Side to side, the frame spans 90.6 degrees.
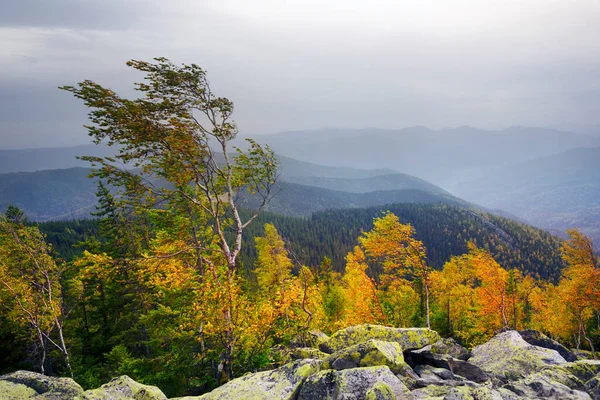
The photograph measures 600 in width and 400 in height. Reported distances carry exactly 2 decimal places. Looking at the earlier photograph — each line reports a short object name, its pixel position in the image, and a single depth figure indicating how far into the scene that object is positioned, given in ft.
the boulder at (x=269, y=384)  33.99
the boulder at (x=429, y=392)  31.81
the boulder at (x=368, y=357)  37.86
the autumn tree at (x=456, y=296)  138.92
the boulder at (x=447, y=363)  40.81
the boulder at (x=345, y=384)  28.37
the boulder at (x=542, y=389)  29.35
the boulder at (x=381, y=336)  49.50
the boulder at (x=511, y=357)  41.75
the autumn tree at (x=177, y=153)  42.93
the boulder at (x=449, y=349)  48.33
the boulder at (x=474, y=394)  26.32
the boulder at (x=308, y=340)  54.24
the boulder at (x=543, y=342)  52.39
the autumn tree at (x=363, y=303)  92.94
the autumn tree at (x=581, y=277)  100.83
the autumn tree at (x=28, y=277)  69.05
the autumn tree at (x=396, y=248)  77.15
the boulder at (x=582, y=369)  34.63
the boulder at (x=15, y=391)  27.07
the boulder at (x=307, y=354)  46.16
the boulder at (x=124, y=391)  31.04
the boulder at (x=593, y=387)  28.86
